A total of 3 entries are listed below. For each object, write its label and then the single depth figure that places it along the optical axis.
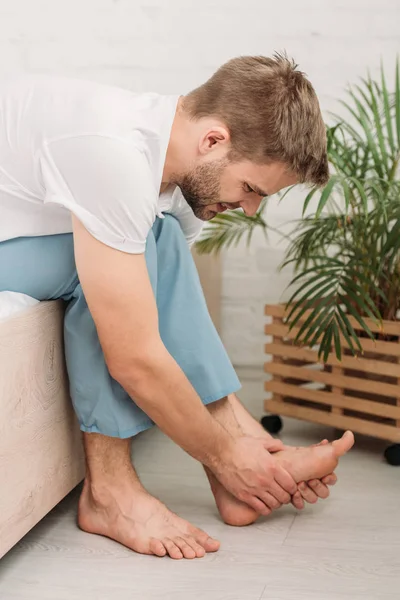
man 1.31
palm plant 1.85
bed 1.28
